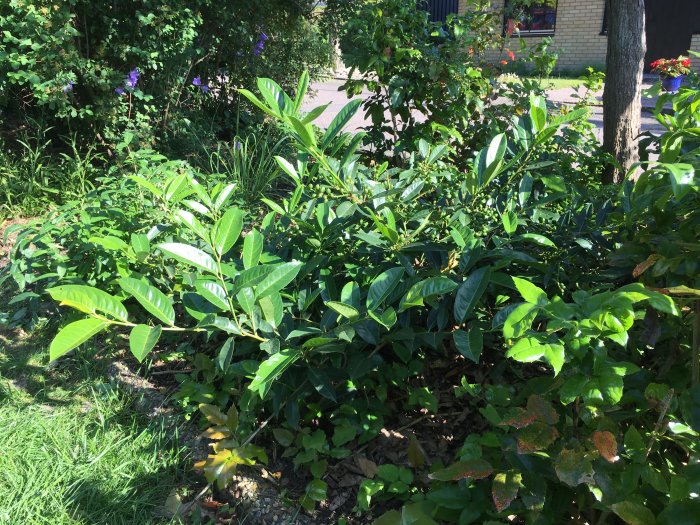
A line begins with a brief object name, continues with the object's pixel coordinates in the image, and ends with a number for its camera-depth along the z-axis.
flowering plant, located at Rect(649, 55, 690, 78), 3.81
